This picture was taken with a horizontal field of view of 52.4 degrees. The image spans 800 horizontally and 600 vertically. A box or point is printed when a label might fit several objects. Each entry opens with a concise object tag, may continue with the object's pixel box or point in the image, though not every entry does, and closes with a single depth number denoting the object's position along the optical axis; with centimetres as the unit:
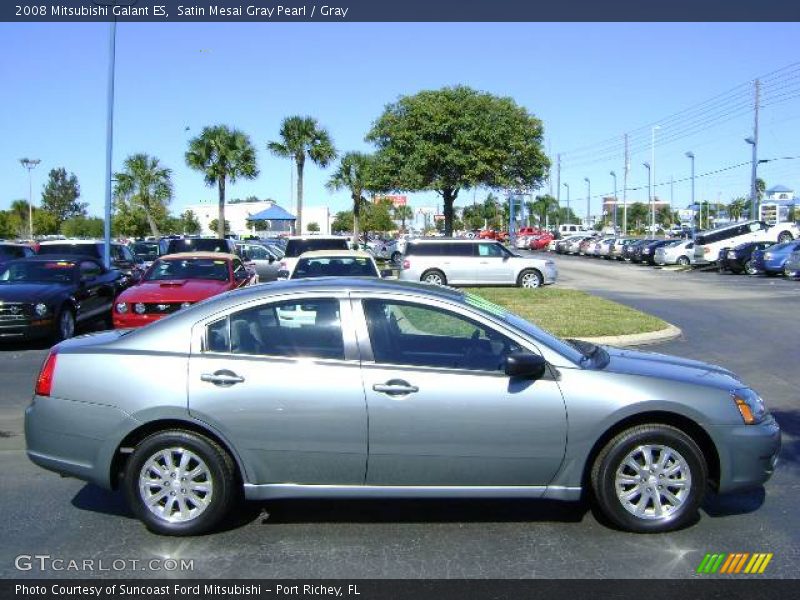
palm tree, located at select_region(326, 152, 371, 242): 5497
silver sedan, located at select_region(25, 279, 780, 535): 486
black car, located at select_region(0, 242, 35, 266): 2352
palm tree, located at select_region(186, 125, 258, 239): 4375
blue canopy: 3978
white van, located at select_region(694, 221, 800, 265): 4078
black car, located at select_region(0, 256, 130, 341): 1256
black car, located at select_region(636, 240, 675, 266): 4673
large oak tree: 2970
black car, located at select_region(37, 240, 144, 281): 2055
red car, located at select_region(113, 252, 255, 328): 1232
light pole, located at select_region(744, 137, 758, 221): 4759
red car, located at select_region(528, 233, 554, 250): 7075
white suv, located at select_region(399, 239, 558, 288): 2536
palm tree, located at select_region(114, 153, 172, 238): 6378
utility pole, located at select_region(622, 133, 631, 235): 7594
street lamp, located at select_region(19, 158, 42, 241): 7038
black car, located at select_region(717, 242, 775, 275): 3578
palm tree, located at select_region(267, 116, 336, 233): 4506
